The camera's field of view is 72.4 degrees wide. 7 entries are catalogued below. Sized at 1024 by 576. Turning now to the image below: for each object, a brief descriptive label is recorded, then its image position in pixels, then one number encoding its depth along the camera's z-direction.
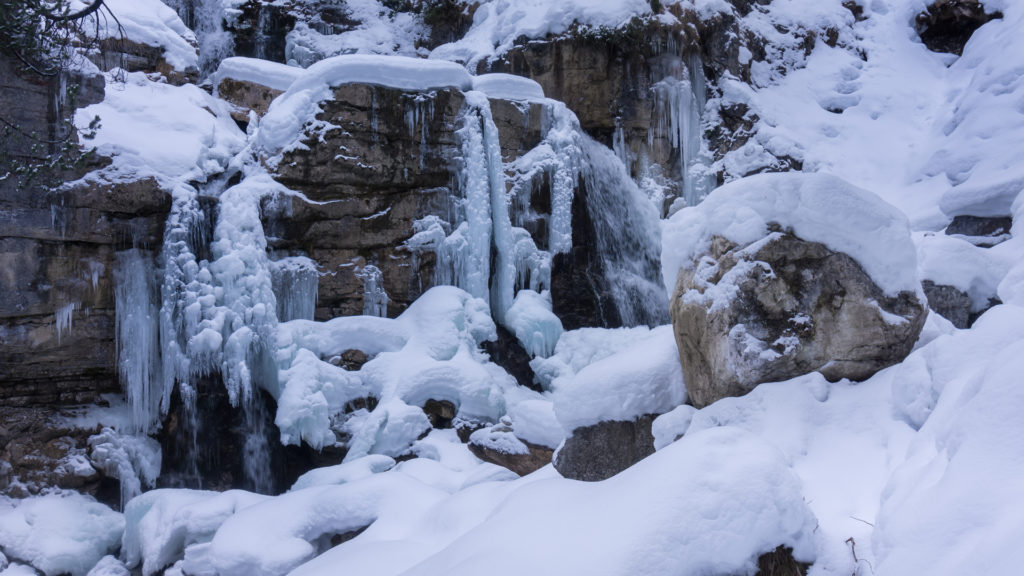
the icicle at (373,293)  9.58
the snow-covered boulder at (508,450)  7.18
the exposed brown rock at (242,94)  10.77
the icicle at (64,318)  7.92
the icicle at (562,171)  10.96
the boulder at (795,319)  4.04
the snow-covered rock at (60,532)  6.87
